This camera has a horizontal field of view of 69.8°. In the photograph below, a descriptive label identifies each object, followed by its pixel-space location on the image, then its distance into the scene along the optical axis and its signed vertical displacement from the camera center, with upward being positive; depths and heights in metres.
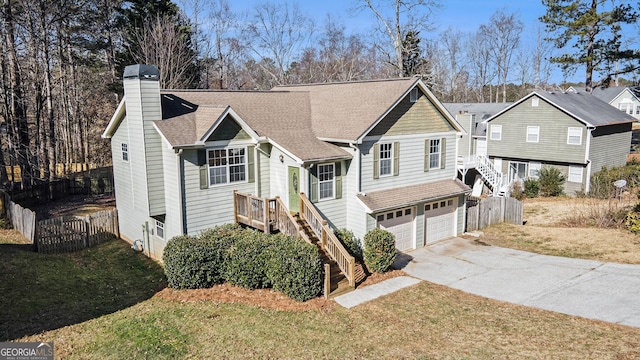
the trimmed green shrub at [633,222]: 21.88 -4.90
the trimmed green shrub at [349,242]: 17.70 -4.58
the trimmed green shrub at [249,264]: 15.16 -4.62
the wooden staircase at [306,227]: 15.59 -3.79
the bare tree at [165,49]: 32.09 +5.39
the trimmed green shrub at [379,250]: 16.95 -4.70
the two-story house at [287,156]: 17.31 -1.30
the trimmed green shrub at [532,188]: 33.38 -4.86
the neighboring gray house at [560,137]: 32.19 -1.14
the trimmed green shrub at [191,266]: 15.38 -4.73
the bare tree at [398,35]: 36.84 +7.18
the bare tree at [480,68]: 70.25 +8.28
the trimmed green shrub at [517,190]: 33.44 -5.04
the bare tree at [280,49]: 46.28 +7.62
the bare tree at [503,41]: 65.50 +11.67
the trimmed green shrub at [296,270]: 14.48 -4.64
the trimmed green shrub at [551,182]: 32.88 -4.33
